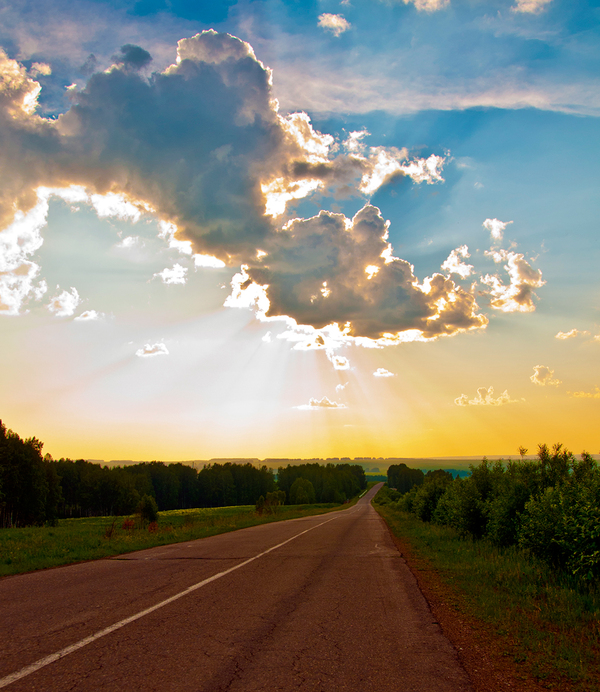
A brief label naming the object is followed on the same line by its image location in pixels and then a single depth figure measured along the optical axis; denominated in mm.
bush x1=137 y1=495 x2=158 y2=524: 40625
